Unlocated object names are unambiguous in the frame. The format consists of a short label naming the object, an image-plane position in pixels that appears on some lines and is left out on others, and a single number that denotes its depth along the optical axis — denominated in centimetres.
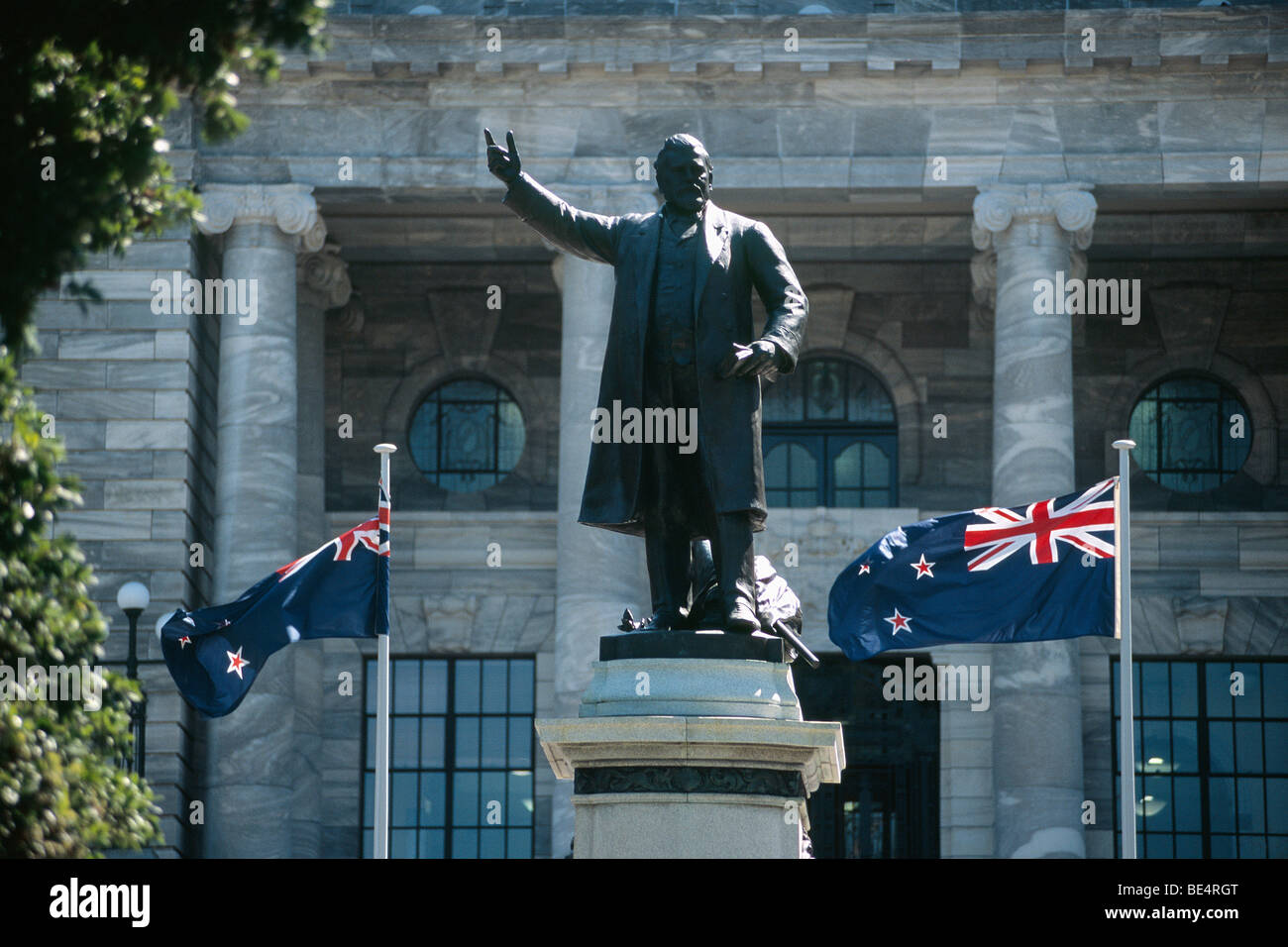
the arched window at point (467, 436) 4125
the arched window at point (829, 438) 4066
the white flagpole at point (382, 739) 2538
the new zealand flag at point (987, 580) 2512
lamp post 2866
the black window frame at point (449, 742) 3819
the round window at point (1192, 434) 4072
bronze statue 1497
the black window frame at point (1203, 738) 3772
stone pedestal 1413
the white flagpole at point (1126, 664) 2500
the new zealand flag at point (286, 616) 2675
